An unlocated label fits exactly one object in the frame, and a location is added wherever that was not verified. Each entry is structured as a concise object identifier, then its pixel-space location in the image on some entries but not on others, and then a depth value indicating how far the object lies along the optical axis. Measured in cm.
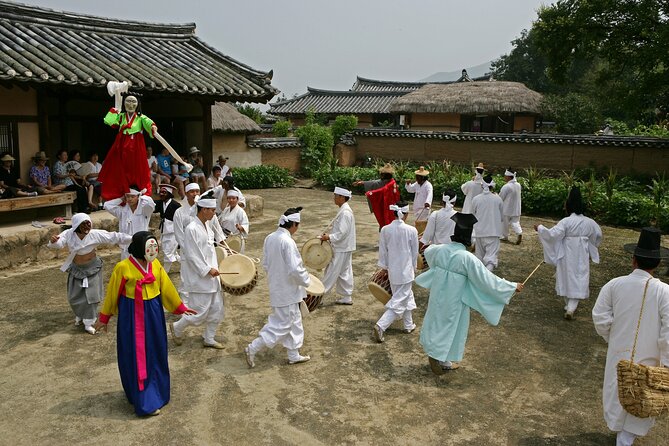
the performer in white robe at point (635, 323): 437
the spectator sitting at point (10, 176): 1037
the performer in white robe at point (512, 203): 1146
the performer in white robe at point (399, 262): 666
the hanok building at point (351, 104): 3159
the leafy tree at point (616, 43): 1177
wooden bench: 982
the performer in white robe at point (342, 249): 757
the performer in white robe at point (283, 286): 576
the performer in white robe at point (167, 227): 809
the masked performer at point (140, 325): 485
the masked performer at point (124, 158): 789
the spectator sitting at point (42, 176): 1084
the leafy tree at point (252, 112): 3219
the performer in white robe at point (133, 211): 770
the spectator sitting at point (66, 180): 1138
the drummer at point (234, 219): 838
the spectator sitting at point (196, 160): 1301
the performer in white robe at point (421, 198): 1060
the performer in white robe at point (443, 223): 898
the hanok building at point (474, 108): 2505
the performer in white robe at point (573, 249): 743
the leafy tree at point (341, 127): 2325
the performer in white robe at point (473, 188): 1112
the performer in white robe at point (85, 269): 654
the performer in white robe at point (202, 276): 605
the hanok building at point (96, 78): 1068
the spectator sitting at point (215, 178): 1147
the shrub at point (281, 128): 2455
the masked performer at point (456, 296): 551
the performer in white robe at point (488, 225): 951
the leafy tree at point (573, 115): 2528
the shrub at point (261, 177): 1900
